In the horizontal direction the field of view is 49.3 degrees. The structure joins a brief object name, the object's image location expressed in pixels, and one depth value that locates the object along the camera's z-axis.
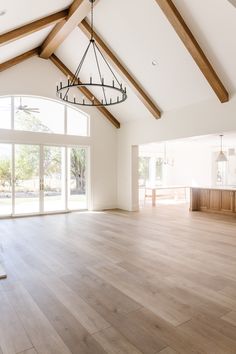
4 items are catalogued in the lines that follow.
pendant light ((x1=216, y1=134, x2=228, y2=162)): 8.97
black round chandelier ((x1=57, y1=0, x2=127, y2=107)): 6.81
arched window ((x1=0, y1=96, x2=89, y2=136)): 7.41
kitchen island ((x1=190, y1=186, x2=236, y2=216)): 8.33
